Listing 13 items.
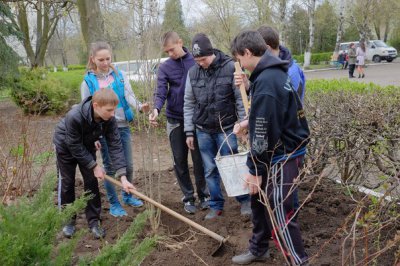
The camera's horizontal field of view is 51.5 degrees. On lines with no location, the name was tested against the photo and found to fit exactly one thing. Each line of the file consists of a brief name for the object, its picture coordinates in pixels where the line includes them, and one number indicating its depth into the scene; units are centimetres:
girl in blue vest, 379
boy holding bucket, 255
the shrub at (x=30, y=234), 171
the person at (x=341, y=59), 2703
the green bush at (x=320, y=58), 3294
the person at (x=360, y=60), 1884
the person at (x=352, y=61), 1898
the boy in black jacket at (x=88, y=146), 333
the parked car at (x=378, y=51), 2866
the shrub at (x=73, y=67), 4072
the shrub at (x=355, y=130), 338
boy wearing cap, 371
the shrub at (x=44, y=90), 1169
